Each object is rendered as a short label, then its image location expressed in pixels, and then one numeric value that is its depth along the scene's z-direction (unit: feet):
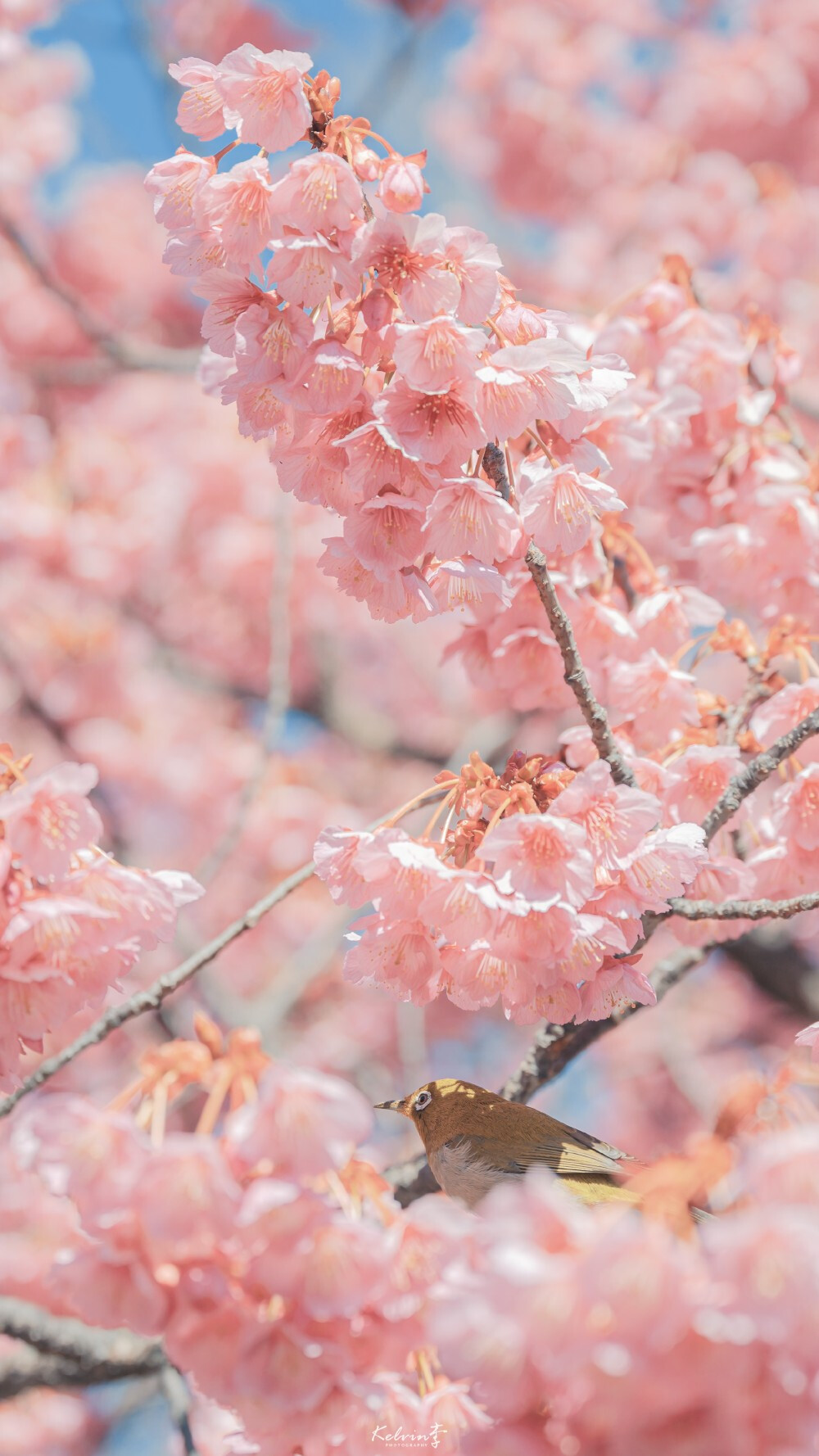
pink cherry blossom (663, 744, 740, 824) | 8.08
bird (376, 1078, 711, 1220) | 8.07
